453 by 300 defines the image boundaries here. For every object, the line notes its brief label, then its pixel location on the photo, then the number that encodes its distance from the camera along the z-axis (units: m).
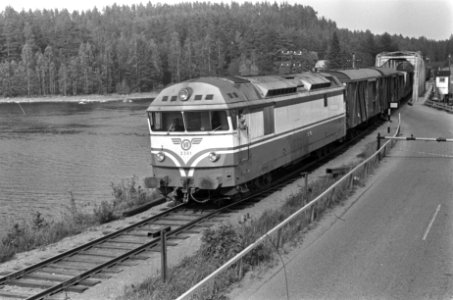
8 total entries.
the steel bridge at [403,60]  78.17
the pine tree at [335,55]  122.68
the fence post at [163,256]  10.58
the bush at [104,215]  17.61
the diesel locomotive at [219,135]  17.05
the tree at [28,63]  139.50
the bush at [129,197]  20.23
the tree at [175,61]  155.75
